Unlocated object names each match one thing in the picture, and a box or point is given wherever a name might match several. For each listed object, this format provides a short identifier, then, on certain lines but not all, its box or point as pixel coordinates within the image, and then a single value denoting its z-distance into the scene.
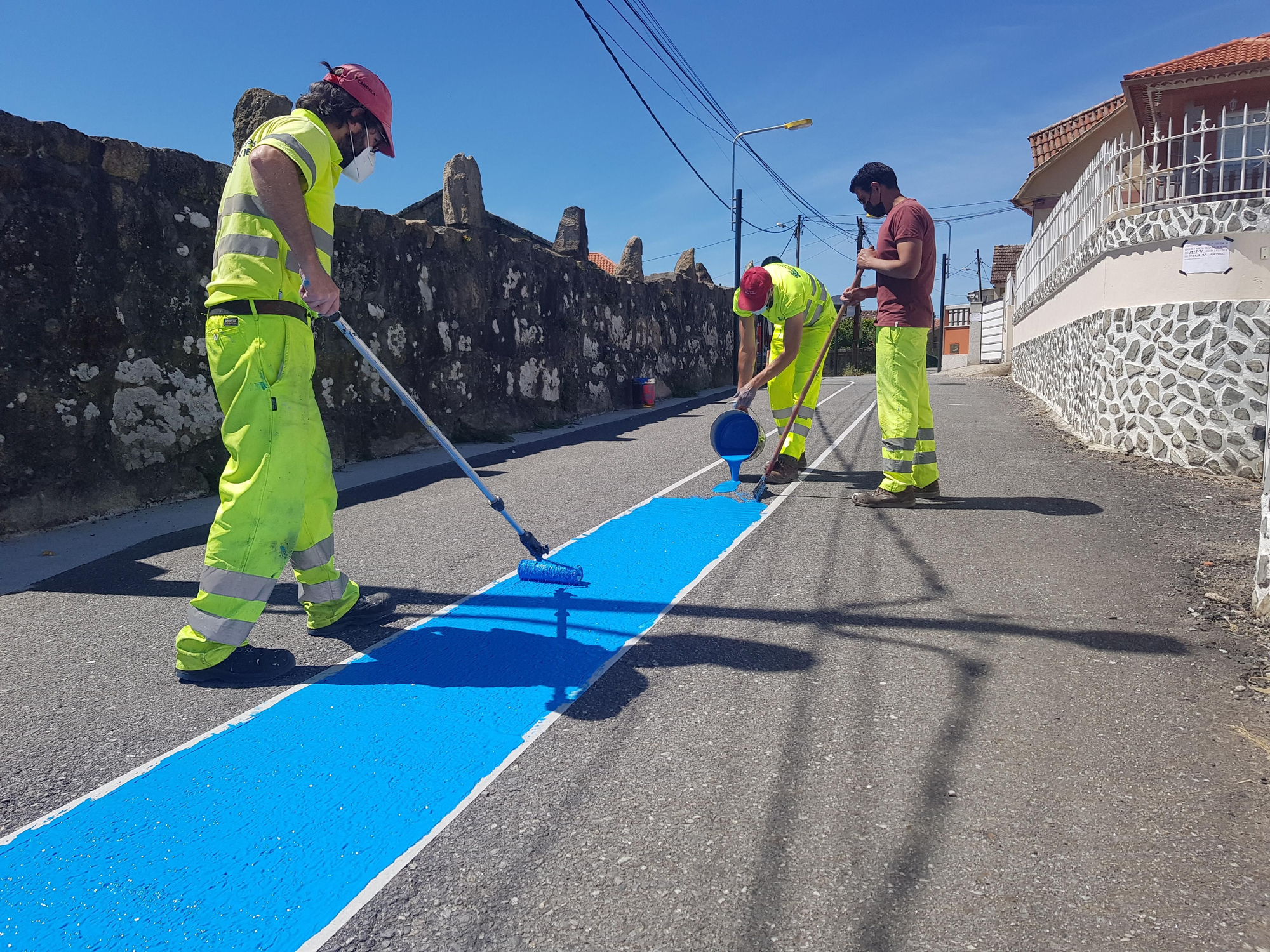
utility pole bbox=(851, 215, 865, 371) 37.72
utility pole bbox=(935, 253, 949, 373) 60.43
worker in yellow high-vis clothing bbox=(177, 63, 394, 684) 2.96
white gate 32.47
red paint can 16.64
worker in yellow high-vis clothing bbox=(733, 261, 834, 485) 6.44
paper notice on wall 6.70
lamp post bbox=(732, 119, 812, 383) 23.91
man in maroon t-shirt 5.63
